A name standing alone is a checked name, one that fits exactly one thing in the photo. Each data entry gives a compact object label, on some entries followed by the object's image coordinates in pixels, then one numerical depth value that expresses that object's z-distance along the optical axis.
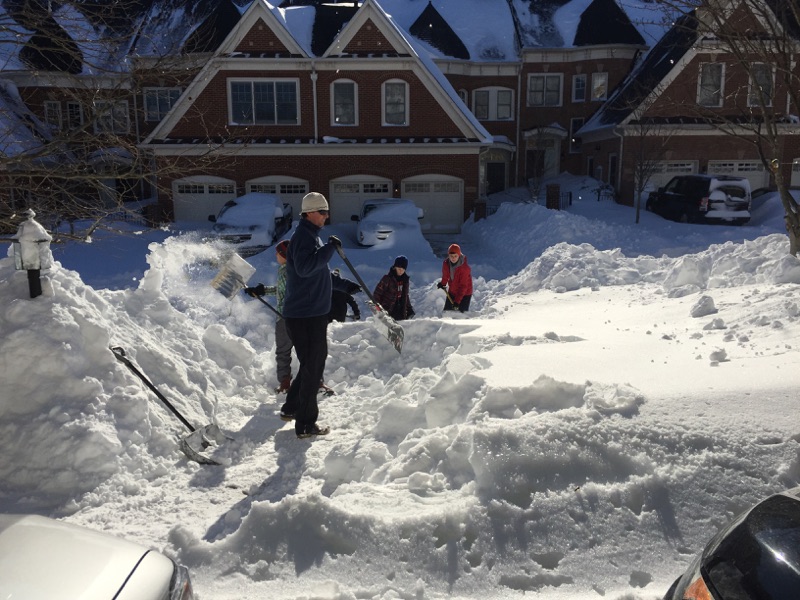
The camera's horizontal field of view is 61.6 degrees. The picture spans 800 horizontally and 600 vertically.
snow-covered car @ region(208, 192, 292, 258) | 18.67
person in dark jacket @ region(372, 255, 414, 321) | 9.78
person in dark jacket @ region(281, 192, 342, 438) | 5.69
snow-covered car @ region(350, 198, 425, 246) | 19.03
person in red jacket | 10.48
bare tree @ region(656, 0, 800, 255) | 7.02
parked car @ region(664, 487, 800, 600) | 2.34
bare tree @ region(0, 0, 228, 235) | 6.17
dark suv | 22.06
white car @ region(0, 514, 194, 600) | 2.43
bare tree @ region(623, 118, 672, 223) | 24.95
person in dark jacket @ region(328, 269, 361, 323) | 8.55
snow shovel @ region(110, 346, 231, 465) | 5.45
